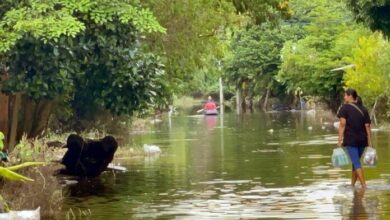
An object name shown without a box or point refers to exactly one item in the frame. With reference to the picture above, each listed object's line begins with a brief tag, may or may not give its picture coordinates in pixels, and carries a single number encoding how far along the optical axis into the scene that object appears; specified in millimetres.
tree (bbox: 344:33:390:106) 43000
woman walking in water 17516
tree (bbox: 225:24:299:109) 79875
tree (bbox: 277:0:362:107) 55125
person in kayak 81412
